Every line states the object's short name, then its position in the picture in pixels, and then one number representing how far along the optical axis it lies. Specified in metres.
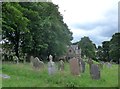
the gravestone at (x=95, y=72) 6.66
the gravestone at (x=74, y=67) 6.97
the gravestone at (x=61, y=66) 7.41
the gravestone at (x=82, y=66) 8.04
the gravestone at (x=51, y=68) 6.81
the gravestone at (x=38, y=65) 7.38
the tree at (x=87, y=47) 35.96
